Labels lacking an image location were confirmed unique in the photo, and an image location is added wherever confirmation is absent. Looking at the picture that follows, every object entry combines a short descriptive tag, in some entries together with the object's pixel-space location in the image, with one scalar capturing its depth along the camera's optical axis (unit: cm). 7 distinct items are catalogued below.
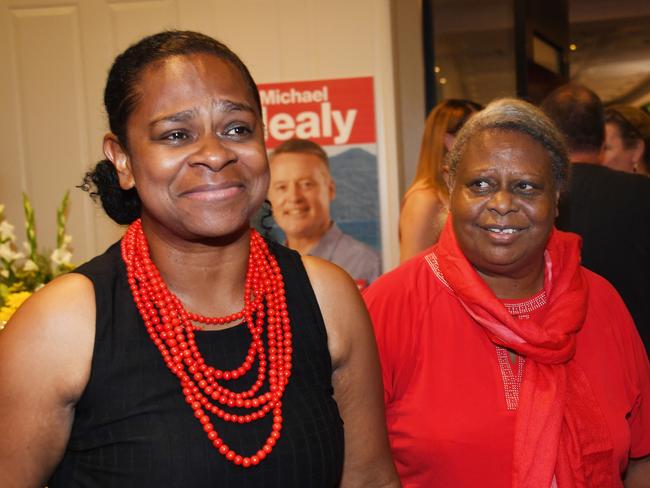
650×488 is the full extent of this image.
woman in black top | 121
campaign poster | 387
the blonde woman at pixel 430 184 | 309
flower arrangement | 254
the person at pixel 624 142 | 387
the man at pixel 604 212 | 276
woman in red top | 171
